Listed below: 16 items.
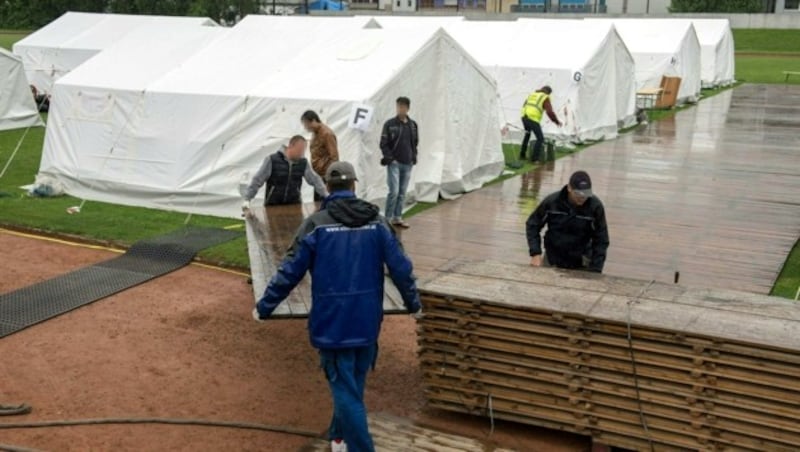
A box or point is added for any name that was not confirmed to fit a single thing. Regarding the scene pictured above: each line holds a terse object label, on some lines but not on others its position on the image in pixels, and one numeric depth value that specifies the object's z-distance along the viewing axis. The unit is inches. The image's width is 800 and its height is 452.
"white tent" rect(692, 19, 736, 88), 1488.7
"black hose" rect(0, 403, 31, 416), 253.6
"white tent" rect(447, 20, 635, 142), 826.2
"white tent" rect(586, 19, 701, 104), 1181.1
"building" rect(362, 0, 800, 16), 2753.4
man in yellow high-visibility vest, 725.3
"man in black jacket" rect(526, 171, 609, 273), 281.0
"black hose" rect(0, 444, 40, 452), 231.6
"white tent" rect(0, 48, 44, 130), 894.4
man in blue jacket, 203.2
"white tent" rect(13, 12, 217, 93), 1089.4
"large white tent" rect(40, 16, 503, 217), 506.9
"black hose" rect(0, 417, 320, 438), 245.6
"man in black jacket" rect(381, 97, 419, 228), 467.8
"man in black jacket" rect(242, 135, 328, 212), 362.6
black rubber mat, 347.9
